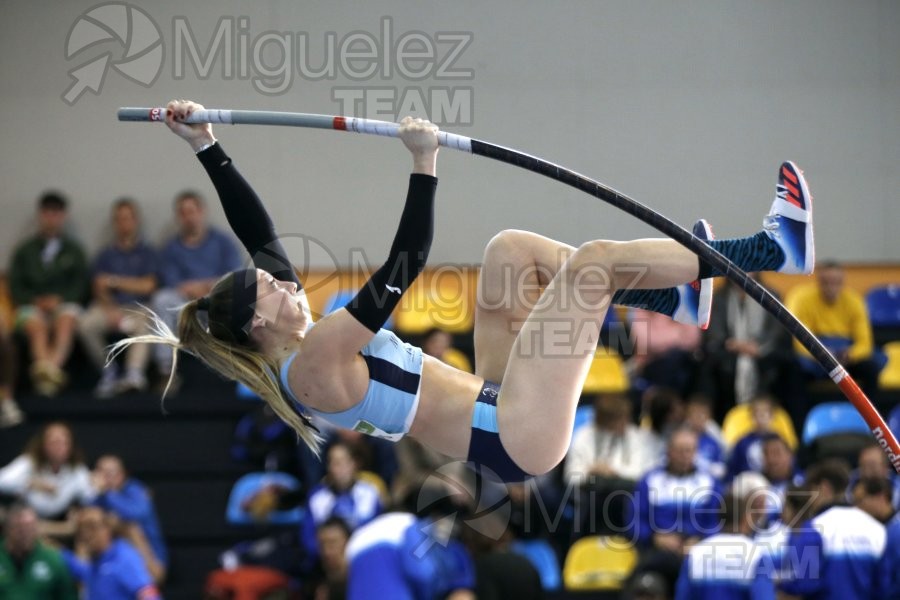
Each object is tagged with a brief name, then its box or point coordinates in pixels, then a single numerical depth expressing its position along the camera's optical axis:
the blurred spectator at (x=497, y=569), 13.45
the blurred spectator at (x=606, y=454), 15.66
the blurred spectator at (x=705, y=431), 16.16
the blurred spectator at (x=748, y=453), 15.80
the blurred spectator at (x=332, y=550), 14.76
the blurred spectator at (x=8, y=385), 19.19
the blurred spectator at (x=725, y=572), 12.98
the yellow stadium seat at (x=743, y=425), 17.05
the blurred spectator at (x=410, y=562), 13.55
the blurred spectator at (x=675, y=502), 14.59
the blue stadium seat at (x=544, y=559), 15.16
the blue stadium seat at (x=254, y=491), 17.31
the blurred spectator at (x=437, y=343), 17.50
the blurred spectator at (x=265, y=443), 17.81
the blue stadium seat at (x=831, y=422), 17.61
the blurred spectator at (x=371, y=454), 16.53
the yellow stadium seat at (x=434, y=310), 19.87
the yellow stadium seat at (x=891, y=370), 19.37
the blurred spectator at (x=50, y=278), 20.12
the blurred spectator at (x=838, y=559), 12.51
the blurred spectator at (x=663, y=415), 16.47
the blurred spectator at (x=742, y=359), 18.20
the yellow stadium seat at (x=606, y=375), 18.84
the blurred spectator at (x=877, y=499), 12.87
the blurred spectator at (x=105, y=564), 15.10
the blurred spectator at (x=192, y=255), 19.91
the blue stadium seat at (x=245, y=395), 19.52
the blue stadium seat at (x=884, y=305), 20.80
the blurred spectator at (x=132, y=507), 16.31
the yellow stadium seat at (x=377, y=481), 16.17
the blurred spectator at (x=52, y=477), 17.02
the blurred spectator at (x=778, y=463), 15.16
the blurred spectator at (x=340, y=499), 15.30
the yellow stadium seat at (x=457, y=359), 18.12
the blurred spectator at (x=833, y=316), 18.56
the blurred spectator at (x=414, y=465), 14.89
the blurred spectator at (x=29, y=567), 15.12
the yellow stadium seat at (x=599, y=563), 15.15
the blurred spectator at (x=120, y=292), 19.95
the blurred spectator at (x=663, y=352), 18.11
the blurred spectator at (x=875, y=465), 14.51
